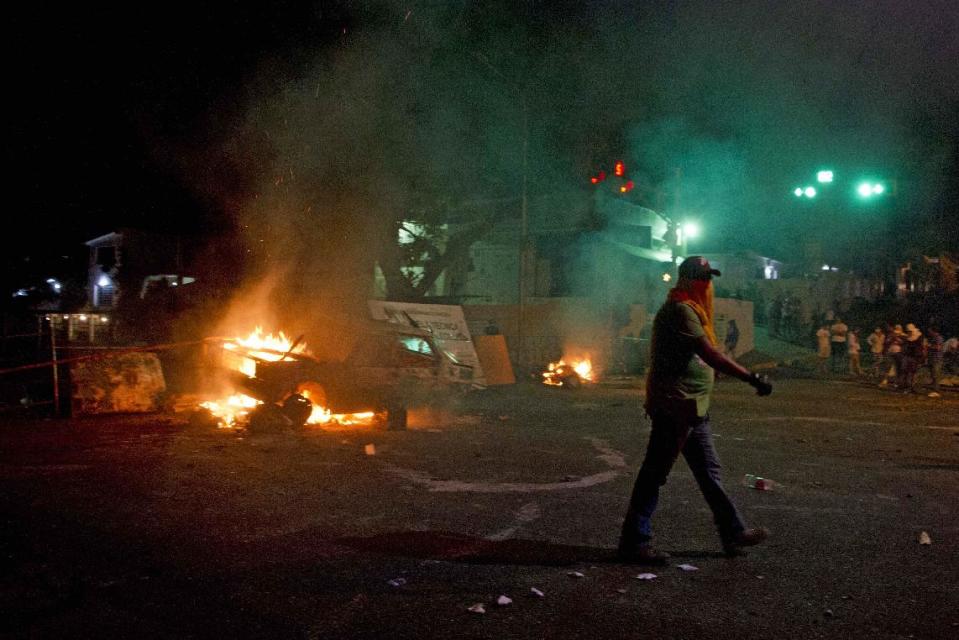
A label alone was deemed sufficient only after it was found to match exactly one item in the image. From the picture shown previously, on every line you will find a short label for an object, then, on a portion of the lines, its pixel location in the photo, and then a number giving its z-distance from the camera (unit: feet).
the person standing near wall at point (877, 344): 65.50
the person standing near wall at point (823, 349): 75.72
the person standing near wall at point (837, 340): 70.44
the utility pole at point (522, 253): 60.63
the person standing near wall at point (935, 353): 54.82
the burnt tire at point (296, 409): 30.27
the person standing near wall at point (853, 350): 69.26
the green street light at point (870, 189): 100.32
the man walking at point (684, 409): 14.38
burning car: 31.09
